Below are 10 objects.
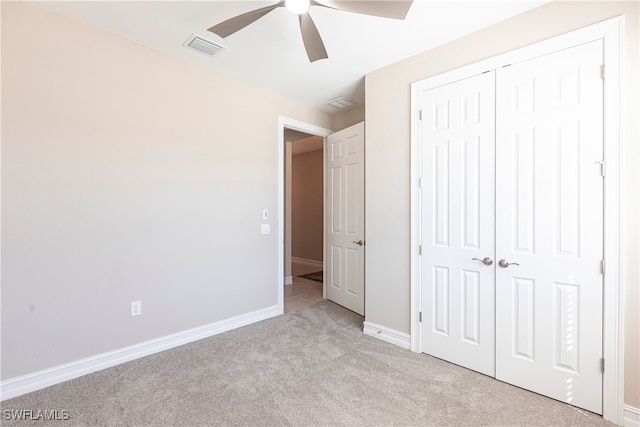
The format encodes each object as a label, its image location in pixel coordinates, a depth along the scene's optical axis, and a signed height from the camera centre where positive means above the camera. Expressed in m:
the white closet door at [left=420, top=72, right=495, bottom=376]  2.30 -0.11
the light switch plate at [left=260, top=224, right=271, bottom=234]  3.49 -0.22
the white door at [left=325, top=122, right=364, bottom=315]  3.64 -0.11
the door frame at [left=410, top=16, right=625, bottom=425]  1.79 -0.07
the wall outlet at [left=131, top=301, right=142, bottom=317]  2.55 -0.83
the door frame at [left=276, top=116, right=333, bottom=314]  3.62 +0.00
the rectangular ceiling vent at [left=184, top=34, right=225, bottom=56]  2.46 +1.38
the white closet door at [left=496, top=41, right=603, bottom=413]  1.88 -0.11
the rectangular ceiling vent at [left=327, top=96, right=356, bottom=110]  3.77 +1.35
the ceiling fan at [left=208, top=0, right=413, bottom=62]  1.64 +1.11
